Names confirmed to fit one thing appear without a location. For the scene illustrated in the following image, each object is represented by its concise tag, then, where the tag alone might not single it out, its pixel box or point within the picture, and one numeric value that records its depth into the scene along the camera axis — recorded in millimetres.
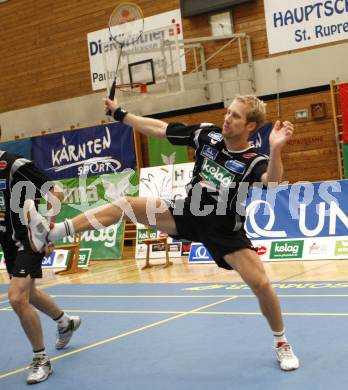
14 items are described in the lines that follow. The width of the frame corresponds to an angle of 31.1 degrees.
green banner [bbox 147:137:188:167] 15680
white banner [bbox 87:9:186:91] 15524
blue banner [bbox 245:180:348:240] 10906
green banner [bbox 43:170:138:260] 14031
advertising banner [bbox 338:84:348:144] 13766
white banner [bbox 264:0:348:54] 14086
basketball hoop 15055
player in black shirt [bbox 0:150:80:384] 4836
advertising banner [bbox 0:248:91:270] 12797
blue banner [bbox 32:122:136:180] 16469
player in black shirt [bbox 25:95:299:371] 4617
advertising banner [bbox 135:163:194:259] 13250
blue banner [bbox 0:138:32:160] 17875
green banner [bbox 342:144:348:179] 13797
